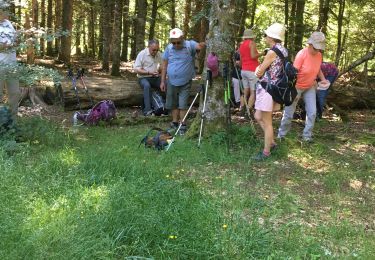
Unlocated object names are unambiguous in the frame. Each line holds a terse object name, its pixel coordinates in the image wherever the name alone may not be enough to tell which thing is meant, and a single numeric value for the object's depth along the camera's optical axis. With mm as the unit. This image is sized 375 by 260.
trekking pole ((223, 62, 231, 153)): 7154
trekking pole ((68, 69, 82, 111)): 9849
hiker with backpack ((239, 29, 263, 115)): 9302
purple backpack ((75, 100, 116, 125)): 8703
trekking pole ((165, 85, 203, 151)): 6799
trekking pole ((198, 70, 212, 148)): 7248
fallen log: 9953
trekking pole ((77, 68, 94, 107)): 10039
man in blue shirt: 8500
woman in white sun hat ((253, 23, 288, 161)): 6203
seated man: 10148
